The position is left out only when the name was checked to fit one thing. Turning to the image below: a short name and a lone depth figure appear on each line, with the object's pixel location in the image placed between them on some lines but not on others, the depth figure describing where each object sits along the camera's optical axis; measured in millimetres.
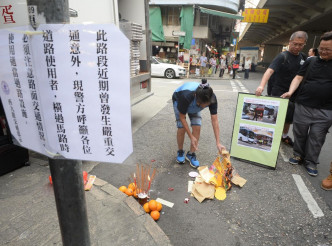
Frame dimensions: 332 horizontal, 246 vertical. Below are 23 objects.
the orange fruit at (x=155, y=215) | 2375
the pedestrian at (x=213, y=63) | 17438
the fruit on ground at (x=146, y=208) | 2471
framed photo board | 3238
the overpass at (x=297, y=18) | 12133
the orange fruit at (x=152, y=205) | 2445
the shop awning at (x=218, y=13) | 15892
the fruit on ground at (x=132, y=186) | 2746
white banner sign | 904
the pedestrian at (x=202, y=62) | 16312
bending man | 2584
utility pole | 1126
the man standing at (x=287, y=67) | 3416
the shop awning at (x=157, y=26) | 16344
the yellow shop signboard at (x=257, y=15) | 16234
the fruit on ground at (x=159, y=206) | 2486
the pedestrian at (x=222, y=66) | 16625
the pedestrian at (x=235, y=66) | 16184
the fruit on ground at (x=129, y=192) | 2689
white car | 14066
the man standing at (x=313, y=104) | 2994
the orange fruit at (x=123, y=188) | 2752
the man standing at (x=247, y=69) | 16781
